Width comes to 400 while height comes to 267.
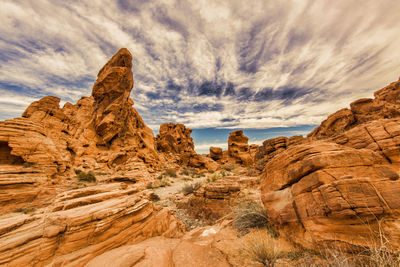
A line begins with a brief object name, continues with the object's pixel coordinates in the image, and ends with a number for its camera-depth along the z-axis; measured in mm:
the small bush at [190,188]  11078
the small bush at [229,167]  30281
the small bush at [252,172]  15180
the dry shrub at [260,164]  15511
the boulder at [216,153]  39312
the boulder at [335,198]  2232
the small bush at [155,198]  10323
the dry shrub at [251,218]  4287
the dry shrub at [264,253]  2432
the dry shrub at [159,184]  15421
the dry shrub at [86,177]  13000
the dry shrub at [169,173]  22203
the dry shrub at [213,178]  13344
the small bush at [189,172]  25267
